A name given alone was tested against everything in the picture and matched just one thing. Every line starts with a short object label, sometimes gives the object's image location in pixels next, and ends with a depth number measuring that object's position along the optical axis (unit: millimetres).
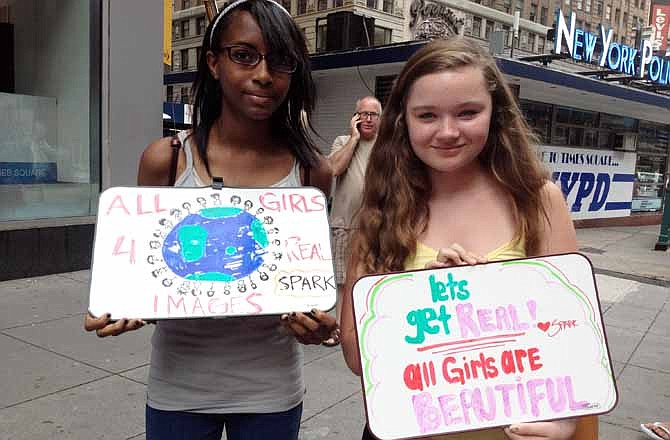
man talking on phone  4293
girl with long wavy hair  1401
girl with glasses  1520
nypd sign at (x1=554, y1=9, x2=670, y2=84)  12430
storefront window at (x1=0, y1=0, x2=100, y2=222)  6562
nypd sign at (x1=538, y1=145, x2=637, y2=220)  13211
